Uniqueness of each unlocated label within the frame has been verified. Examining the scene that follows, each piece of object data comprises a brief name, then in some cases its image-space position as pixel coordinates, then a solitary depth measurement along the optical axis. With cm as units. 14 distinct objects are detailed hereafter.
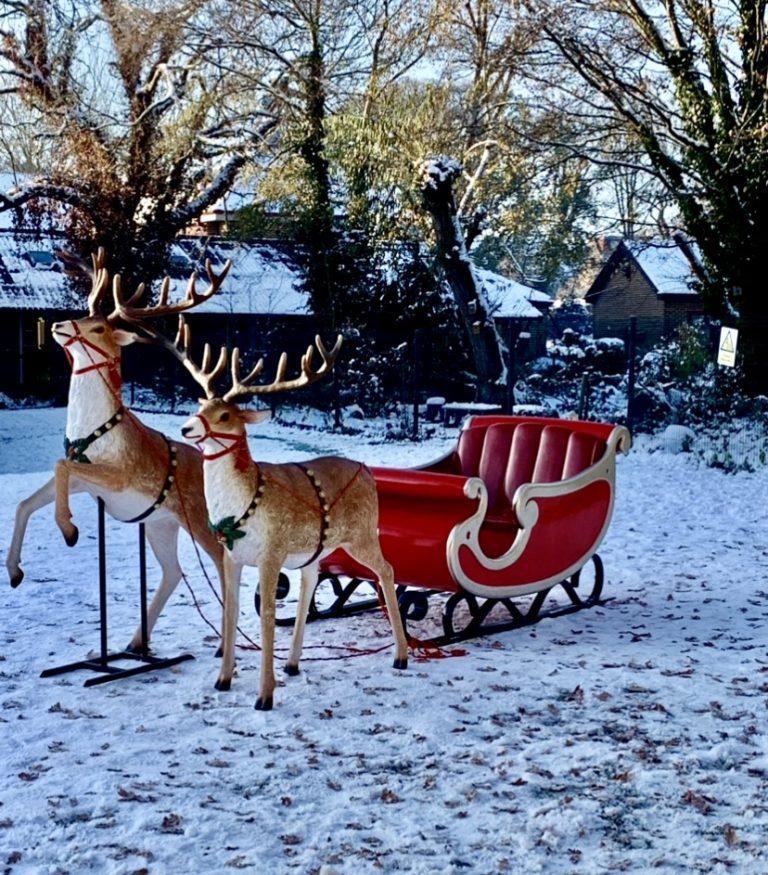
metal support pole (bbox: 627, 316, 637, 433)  1741
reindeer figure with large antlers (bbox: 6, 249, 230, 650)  599
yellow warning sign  1673
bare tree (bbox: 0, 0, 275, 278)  2347
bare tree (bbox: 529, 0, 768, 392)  1739
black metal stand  637
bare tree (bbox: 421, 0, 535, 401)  1866
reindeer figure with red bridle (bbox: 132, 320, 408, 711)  586
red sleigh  708
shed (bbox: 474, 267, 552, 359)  2994
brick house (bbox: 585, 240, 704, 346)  3675
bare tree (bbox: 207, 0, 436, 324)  2205
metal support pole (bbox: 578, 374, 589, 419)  1836
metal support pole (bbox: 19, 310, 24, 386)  2494
